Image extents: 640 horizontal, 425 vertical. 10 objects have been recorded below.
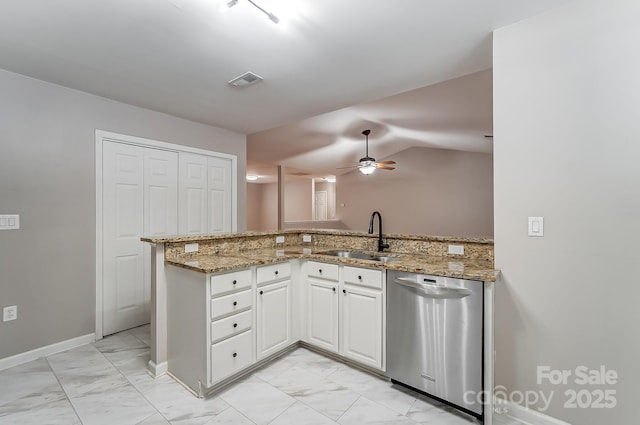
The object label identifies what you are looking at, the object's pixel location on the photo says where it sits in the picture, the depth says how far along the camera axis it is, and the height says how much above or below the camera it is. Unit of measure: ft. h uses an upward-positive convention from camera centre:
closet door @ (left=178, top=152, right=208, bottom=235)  12.23 +0.90
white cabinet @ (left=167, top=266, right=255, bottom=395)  6.40 -2.64
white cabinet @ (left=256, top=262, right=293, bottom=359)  7.55 -2.60
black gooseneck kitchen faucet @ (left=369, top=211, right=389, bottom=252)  8.83 -0.94
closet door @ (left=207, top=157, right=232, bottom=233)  13.30 +0.93
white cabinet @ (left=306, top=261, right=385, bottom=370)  7.09 -2.61
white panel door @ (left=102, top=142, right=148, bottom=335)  10.02 -0.80
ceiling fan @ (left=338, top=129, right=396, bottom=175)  18.22 +3.18
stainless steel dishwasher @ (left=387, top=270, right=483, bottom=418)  5.60 -2.59
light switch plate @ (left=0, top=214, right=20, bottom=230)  7.94 -0.20
